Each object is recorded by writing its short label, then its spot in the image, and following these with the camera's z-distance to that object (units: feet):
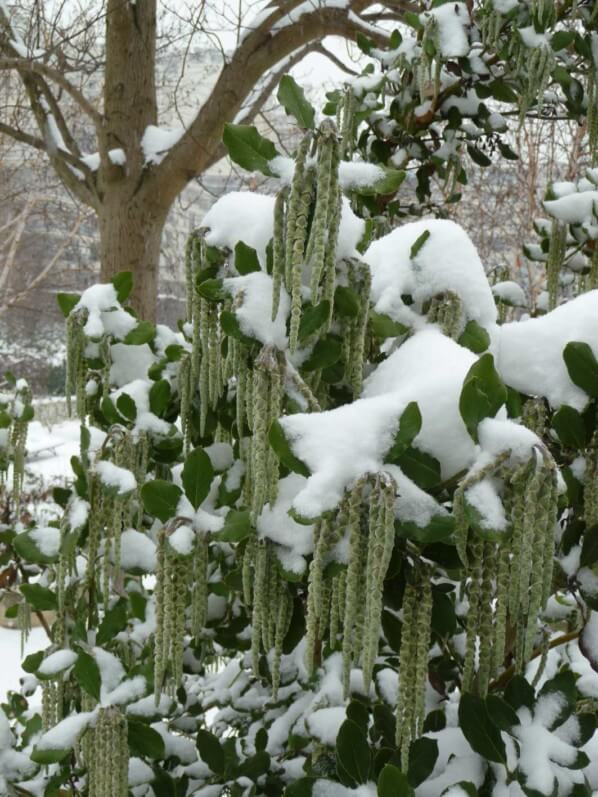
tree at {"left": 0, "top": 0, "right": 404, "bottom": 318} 14.28
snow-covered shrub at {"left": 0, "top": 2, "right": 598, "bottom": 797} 2.84
